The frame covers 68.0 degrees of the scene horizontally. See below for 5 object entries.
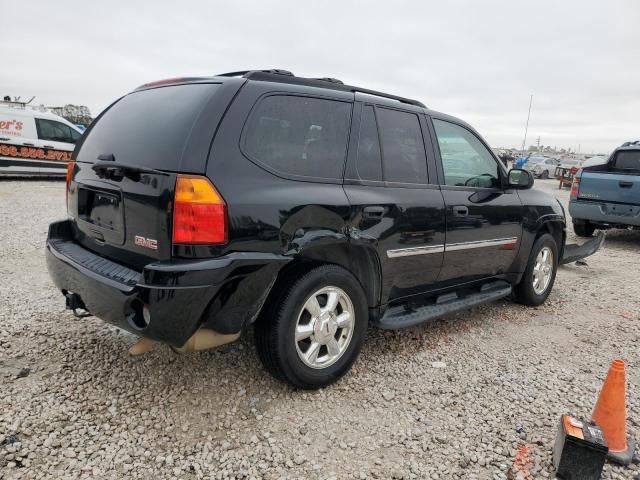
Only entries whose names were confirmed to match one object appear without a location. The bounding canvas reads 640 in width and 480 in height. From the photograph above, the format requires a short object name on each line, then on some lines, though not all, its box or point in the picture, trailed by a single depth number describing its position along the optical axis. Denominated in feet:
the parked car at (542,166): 109.19
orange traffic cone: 7.89
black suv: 7.61
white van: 40.96
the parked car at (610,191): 25.32
